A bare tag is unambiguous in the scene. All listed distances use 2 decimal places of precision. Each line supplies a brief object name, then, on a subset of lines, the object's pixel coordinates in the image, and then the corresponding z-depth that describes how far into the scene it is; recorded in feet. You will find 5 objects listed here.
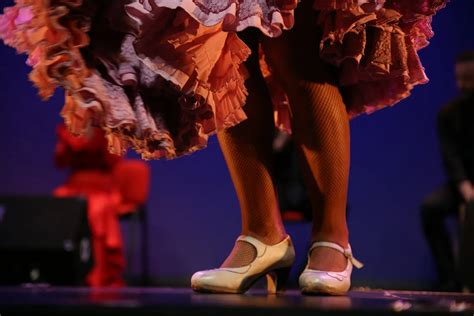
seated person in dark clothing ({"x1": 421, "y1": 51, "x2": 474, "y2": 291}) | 19.47
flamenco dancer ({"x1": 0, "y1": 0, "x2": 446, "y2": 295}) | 7.37
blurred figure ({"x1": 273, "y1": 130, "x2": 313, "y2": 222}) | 19.52
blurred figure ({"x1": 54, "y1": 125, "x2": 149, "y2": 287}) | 21.33
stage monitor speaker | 18.63
